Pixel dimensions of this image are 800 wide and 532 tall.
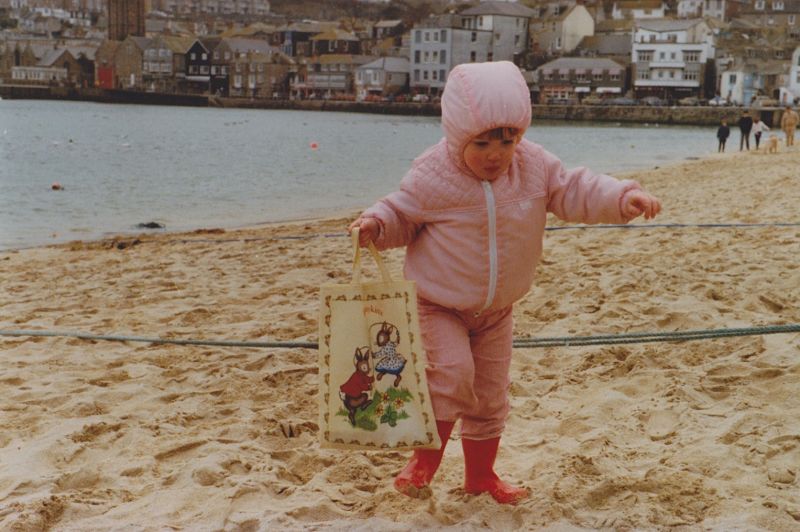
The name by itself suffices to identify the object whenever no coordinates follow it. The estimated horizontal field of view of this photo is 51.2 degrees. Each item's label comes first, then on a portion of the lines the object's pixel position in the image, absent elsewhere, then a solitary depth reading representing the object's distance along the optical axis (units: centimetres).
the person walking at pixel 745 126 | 3187
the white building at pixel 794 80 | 8774
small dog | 2742
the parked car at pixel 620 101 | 8888
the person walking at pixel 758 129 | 3159
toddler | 267
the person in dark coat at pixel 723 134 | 3204
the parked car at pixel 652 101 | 8923
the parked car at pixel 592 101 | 9049
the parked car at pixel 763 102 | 8126
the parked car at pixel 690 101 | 8719
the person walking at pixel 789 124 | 2912
